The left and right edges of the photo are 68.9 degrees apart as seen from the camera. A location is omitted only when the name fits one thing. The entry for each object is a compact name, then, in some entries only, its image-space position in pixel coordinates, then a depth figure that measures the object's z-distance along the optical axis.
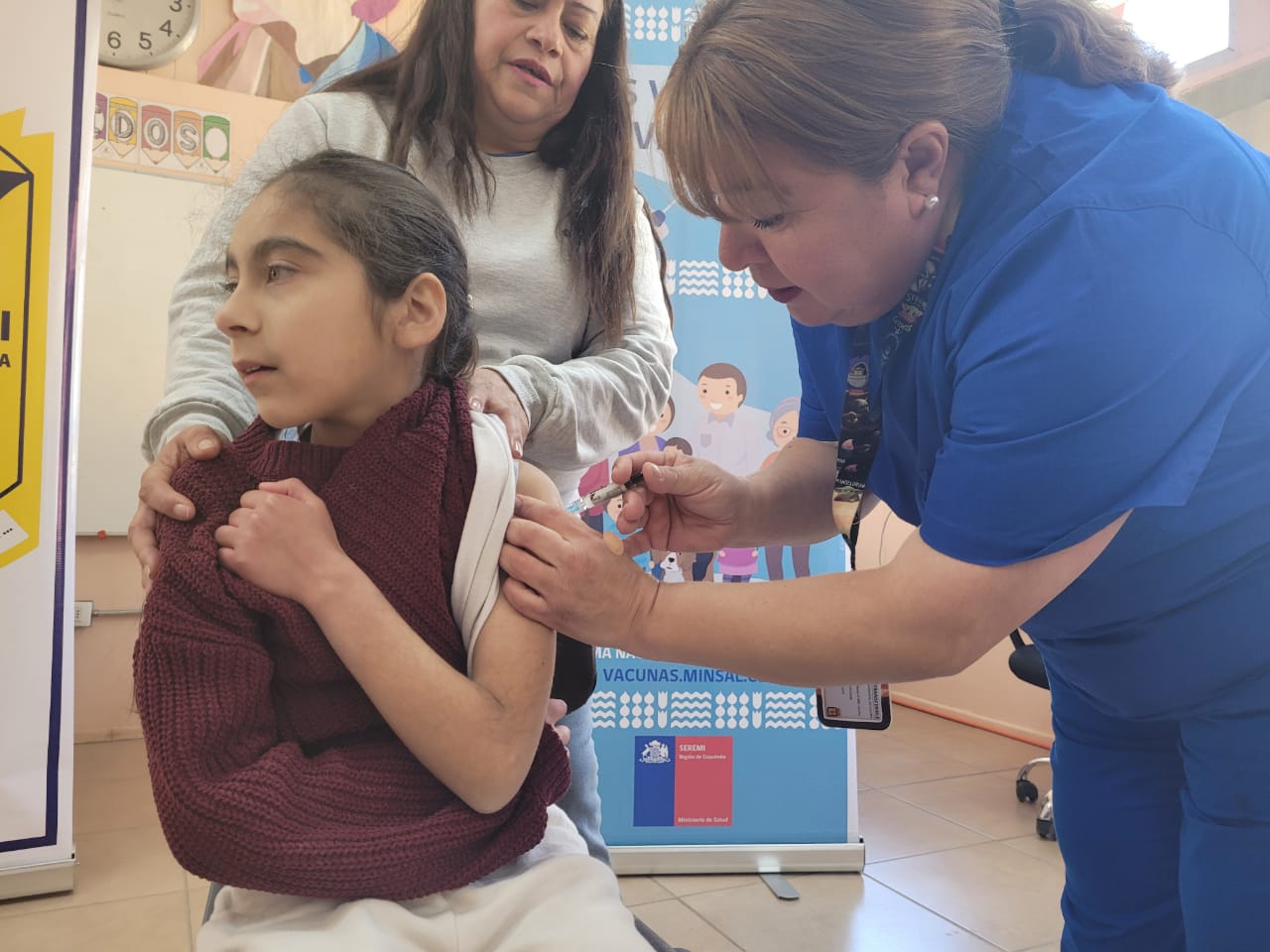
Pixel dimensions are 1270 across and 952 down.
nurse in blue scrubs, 0.81
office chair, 2.92
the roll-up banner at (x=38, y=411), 2.29
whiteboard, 3.82
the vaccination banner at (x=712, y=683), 2.68
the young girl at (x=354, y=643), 0.79
